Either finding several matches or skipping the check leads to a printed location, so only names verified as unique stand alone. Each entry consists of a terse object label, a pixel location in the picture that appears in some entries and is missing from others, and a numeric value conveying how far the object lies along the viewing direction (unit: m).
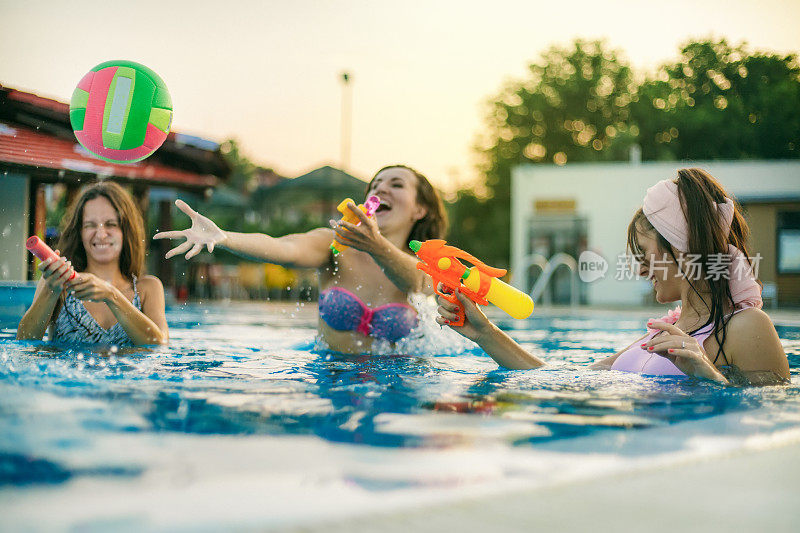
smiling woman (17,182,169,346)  4.23
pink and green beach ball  4.30
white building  18.94
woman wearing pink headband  2.85
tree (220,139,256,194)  54.66
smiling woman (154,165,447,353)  4.24
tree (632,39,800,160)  21.38
